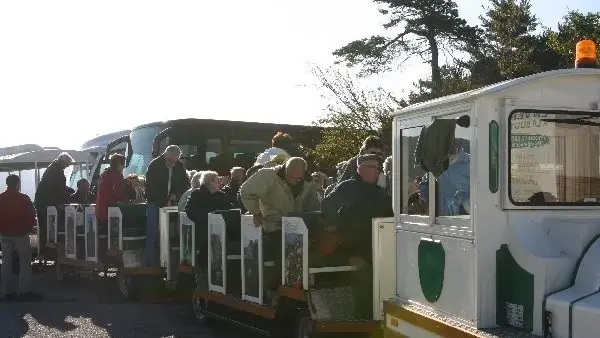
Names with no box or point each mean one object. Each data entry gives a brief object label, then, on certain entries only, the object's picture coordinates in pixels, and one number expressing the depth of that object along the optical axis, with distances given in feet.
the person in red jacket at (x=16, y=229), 38.40
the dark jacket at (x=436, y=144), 16.63
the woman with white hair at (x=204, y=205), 30.68
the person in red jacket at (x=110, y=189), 39.83
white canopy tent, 69.56
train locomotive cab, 15.62
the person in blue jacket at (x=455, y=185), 16.76
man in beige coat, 25.43
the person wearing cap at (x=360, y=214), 22.31
